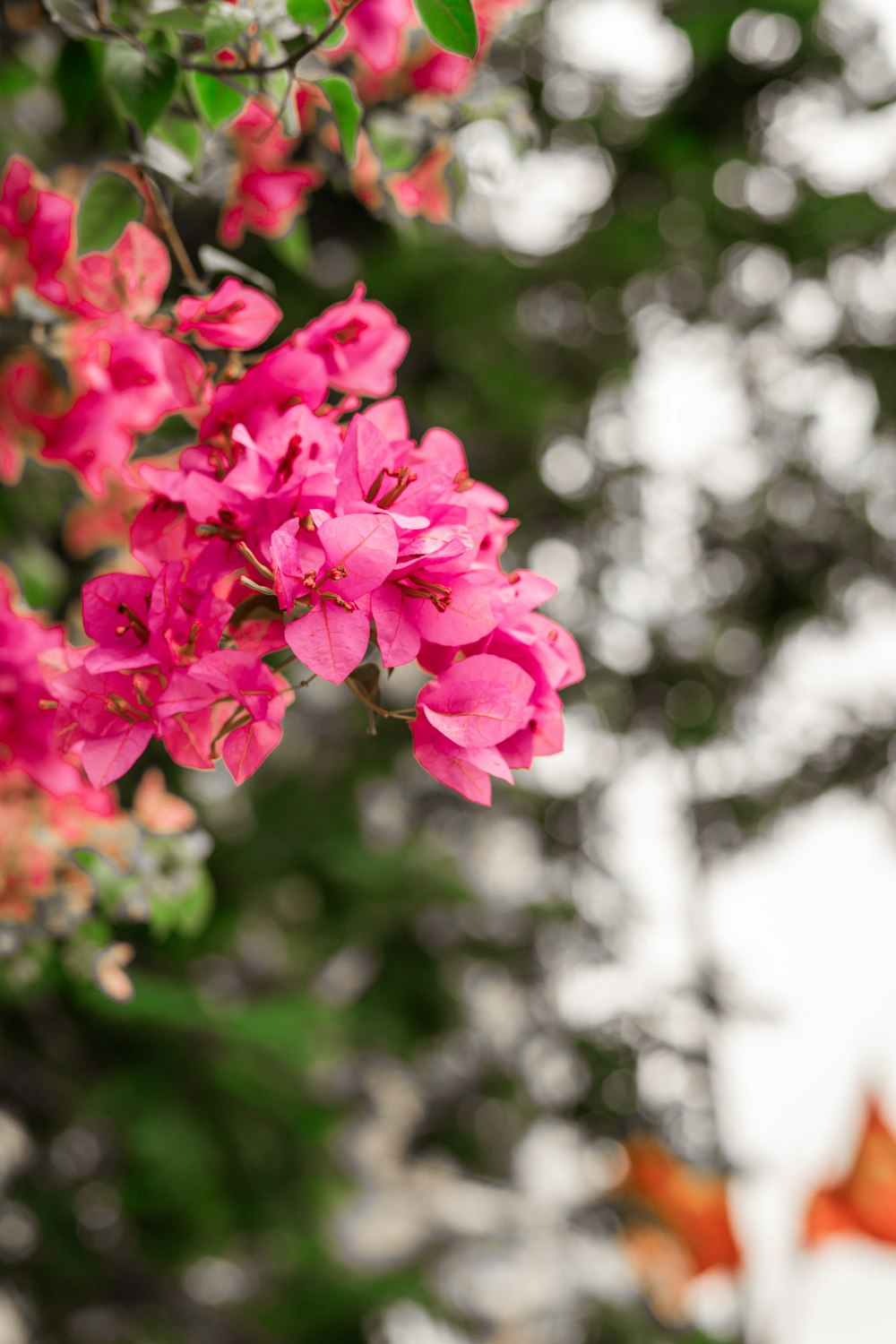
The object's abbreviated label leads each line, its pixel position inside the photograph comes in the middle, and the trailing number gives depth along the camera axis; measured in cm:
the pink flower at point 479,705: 101
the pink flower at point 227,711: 102
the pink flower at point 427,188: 141
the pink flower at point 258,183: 131
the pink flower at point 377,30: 125
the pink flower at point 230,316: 111
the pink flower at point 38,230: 120
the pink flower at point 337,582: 99
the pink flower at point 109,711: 104
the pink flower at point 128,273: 116
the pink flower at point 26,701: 118
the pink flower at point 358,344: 111
